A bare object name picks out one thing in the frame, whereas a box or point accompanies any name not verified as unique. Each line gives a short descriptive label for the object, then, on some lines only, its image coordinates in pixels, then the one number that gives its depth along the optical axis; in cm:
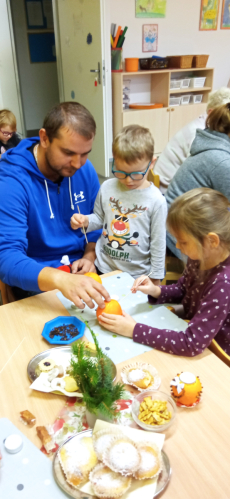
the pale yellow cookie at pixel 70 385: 88
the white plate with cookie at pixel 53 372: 89
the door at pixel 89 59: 386
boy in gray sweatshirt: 147
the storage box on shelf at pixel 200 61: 484
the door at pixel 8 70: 469
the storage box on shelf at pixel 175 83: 481
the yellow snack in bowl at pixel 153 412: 79
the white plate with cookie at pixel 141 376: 89
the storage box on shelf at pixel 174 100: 493
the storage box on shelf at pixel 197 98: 513
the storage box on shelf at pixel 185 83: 489
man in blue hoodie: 126
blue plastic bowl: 105
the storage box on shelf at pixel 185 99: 501
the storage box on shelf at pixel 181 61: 467
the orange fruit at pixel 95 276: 128
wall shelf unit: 459
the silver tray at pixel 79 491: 67
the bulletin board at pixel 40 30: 577
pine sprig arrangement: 73
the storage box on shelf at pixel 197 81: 500
